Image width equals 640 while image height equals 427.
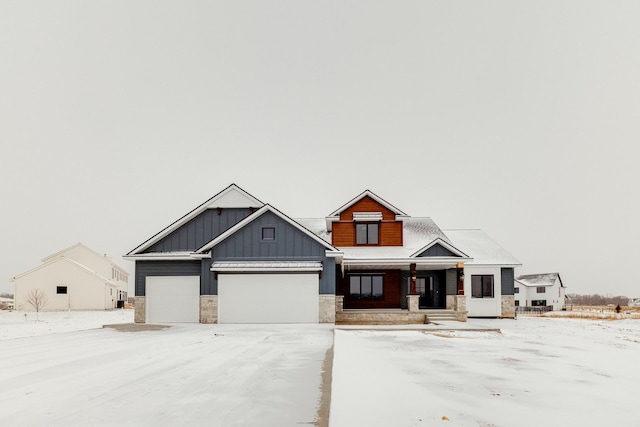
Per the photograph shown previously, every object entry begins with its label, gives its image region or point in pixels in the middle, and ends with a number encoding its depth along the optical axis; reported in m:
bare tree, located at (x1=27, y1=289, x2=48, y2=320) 57.28
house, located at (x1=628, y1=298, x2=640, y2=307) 135.00
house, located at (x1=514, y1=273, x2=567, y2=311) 83.00
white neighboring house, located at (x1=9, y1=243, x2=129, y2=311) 58.75
